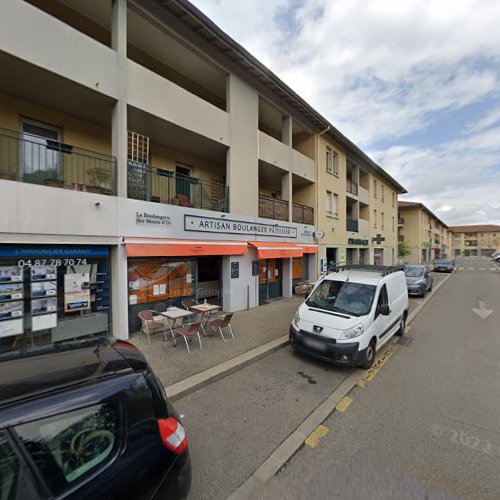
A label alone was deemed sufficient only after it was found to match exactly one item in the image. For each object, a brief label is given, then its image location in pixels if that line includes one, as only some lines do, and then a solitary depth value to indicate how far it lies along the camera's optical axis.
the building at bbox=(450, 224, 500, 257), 99.44
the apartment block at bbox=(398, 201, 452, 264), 39.41
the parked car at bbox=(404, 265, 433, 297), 13.43
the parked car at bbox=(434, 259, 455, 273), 28.75
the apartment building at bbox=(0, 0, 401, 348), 5.37
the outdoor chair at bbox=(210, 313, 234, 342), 6.37
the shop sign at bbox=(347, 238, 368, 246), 17.44
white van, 4.87
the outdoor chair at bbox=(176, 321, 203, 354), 5.73
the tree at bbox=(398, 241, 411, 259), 32.28
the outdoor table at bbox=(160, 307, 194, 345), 6.26
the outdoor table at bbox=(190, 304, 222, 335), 6.92
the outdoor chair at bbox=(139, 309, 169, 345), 6.35
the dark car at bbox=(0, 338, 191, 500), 1.41
